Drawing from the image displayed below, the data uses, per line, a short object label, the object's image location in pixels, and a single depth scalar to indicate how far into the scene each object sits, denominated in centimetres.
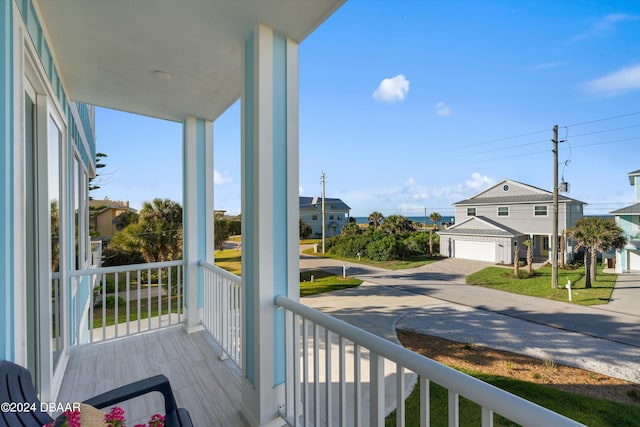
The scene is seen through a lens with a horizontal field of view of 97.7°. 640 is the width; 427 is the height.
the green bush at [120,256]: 912
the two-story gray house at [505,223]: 1469
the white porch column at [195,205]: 304
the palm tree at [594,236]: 935
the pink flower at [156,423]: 72
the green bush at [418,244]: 1766
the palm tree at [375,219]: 2267
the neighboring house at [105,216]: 949
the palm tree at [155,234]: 910
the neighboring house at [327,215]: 2300
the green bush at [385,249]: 1617
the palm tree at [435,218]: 2048
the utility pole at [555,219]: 967
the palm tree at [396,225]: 2080
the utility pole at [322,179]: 1451
